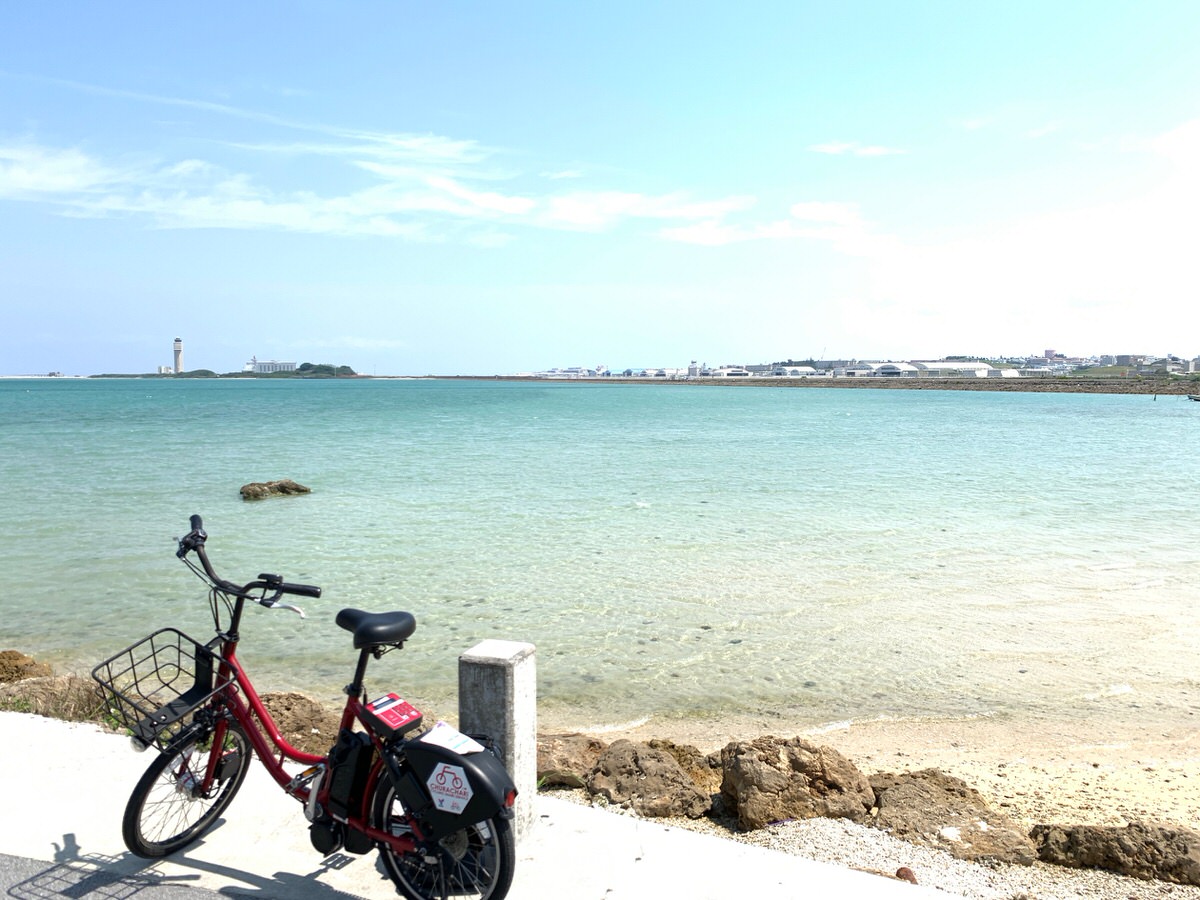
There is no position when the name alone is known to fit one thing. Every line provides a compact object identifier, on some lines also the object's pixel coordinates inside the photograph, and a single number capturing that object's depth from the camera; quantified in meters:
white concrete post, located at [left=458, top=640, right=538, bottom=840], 3.87
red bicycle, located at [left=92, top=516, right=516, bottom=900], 3.31
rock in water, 20.30
